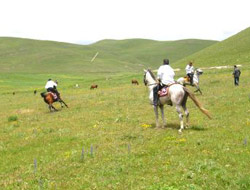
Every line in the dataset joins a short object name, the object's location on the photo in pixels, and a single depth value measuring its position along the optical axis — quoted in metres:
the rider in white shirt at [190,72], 31.88
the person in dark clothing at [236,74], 33.66
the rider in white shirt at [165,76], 16.83
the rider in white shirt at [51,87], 30.09
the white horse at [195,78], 31.56
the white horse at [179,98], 15.73
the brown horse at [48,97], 29.66
